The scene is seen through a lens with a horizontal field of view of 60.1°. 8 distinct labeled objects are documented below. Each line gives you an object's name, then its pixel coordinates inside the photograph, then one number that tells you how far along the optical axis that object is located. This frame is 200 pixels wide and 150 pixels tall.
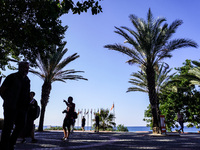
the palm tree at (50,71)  16.83
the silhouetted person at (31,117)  5.26
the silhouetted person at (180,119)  17.21
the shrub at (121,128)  26.60
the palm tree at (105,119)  30.47
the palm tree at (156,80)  20.97
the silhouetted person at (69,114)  6.57
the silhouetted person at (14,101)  2.74
